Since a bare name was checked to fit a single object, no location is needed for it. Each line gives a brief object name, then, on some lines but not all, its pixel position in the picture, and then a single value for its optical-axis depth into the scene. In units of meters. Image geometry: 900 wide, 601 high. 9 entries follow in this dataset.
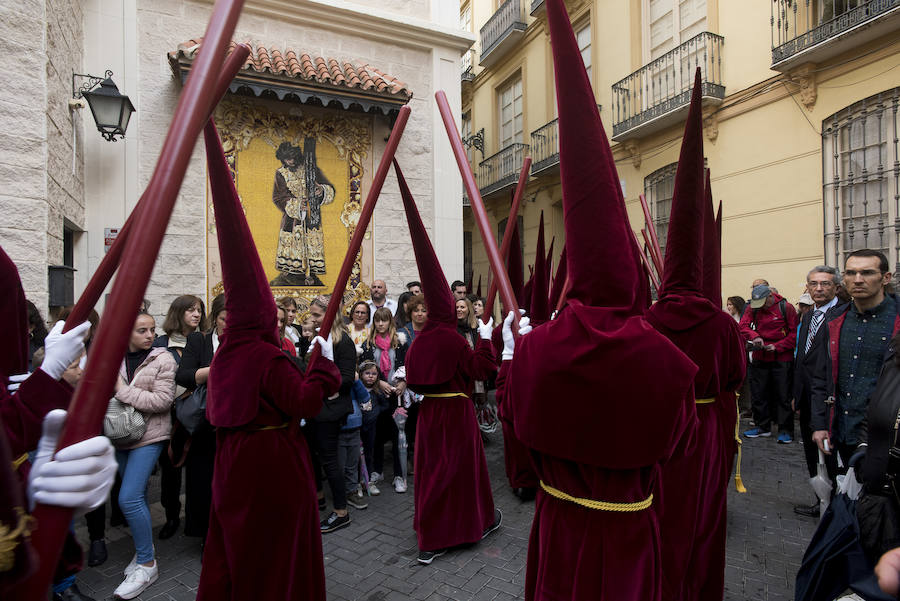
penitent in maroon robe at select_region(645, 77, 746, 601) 2.72
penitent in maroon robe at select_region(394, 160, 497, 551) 3.93
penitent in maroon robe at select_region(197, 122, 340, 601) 2.64
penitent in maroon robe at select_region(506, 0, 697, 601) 1.68
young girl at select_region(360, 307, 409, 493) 5.59
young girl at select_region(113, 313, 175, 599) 3.63
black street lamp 6.24
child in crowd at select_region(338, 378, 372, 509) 4.88
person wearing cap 6.95
